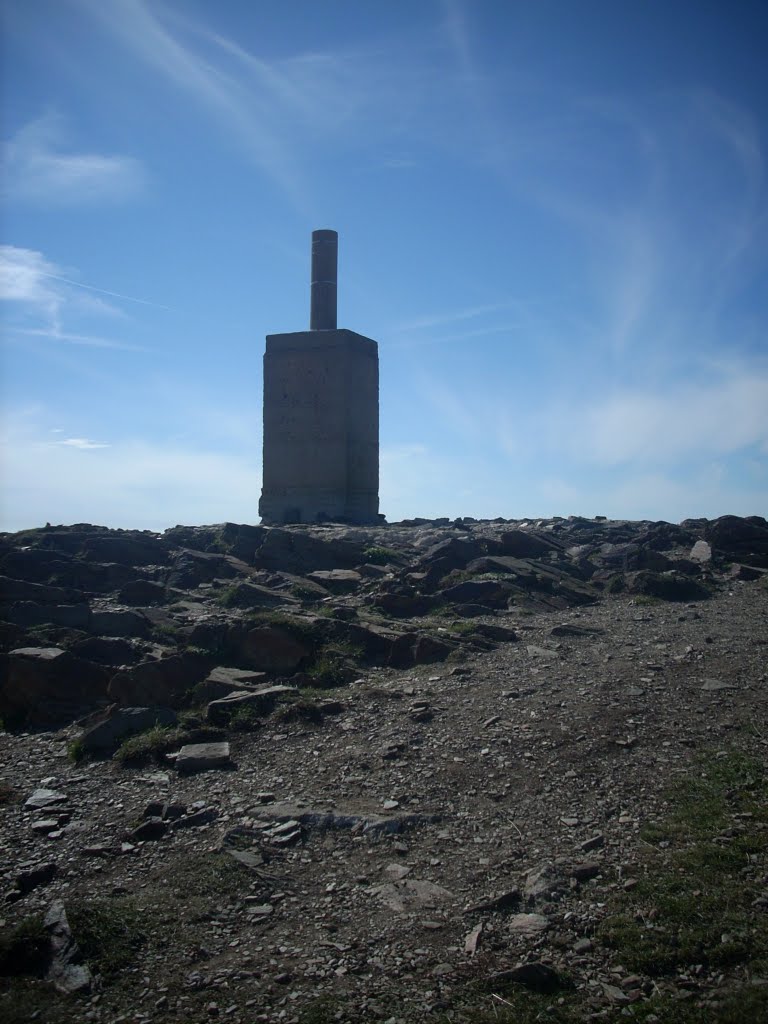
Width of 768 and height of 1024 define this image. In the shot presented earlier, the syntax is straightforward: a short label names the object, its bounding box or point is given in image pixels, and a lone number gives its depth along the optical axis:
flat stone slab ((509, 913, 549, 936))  4.70
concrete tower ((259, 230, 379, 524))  21.06
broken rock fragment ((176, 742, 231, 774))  7.54
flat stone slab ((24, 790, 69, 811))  7.06
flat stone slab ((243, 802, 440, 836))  6.07
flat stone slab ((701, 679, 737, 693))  8.44
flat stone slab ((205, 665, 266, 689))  9.35
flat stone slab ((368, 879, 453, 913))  5.06
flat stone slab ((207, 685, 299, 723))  8.66
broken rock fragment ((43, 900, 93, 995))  4.53
